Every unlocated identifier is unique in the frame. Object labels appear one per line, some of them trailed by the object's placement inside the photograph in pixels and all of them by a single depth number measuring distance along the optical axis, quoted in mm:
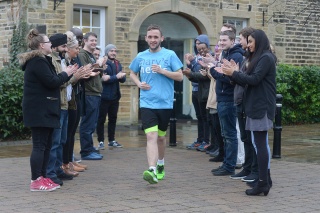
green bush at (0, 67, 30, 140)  13398
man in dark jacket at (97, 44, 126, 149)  12359
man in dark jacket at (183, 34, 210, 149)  11656
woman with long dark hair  7906
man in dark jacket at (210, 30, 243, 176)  9477
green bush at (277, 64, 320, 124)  18625
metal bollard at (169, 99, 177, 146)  13148
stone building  16312
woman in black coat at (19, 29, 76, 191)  8062
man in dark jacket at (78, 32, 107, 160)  10711
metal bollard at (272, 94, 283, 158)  11306
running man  8734
